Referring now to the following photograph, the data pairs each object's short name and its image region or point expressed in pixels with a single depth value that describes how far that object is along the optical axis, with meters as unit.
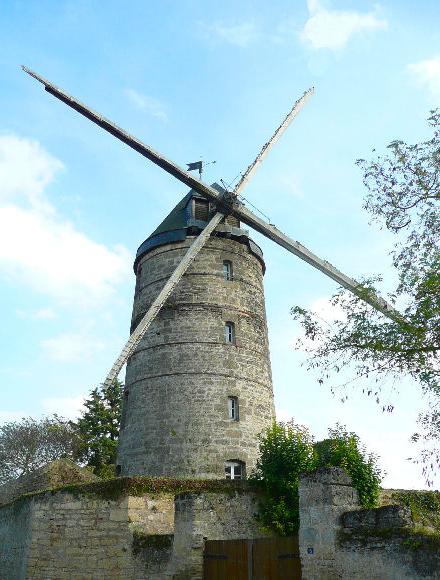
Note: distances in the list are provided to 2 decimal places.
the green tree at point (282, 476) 14.27
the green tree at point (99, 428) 31.30
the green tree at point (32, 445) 35.50
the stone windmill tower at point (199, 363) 18.03
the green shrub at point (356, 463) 14.28
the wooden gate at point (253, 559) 10.20
